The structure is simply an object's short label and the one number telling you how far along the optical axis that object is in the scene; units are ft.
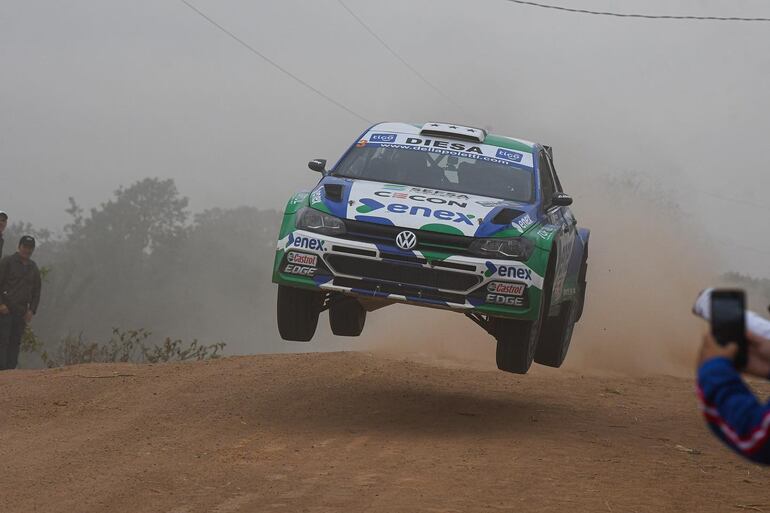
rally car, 56.18
